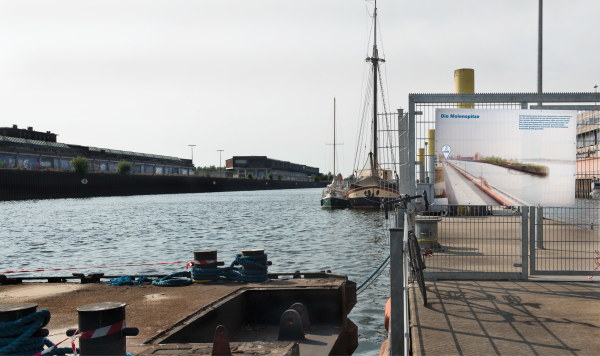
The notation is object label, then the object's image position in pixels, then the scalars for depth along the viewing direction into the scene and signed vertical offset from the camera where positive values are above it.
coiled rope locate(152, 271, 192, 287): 11.03 -1.95
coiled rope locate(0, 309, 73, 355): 5.25 -1.44
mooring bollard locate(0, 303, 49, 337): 5.29 -1.24
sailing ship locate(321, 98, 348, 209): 67.06 -1.45
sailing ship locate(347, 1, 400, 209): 59.84 +0.70
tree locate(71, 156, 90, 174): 92.69 +3.43
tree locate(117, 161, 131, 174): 113.87 +3.78
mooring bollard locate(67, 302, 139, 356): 5.33 -1.42
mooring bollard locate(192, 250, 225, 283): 11.30 -1.68
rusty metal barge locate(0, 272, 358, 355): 6.59 -2.03
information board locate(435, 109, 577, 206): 9.02 +0.53
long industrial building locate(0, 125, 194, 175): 93.81 +6.42
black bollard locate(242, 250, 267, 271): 10.98 -1.37
